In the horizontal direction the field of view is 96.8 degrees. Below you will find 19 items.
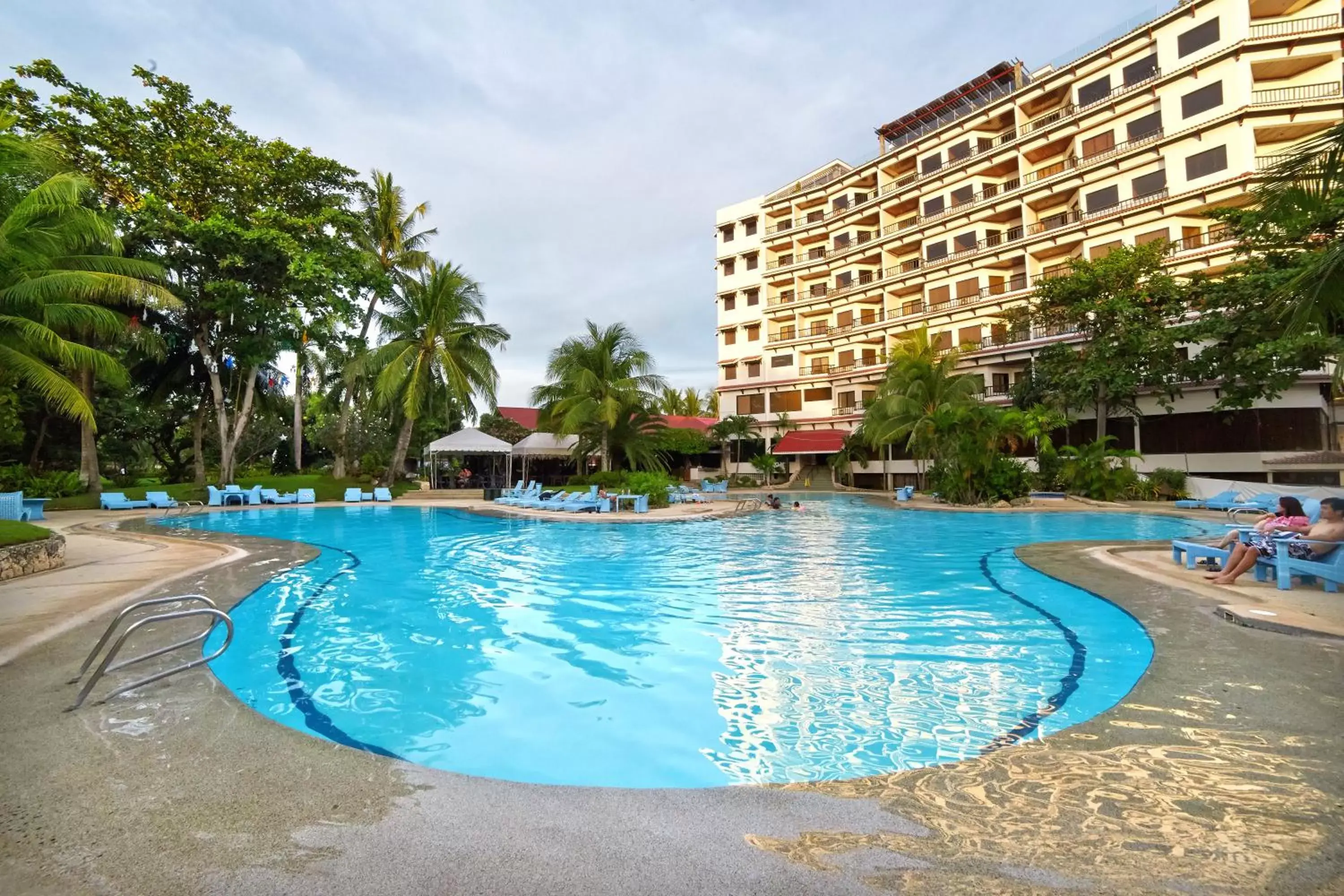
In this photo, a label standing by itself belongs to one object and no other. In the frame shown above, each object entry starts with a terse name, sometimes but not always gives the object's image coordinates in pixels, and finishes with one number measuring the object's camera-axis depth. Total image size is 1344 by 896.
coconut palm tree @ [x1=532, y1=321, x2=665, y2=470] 23.73
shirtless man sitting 6.06
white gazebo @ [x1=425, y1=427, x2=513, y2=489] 25.58
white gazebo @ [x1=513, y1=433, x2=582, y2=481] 27.70
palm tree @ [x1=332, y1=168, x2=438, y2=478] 26.03
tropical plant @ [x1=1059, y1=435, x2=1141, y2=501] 21.02
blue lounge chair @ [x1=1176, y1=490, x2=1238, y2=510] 18.20
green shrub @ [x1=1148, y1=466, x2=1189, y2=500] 21.66
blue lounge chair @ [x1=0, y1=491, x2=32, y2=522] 12.84
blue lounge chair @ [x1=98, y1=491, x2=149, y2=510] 19.42
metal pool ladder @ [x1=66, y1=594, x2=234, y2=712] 3.52
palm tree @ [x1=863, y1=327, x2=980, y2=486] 24.69
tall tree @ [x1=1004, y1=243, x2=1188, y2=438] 22.27
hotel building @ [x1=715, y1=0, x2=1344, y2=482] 23.08
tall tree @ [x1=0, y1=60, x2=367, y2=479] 19.78
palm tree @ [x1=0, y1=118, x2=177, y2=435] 9.29
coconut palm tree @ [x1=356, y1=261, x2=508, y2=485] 24.91
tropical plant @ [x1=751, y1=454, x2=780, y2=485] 35.81
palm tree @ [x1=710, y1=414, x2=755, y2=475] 38.31
